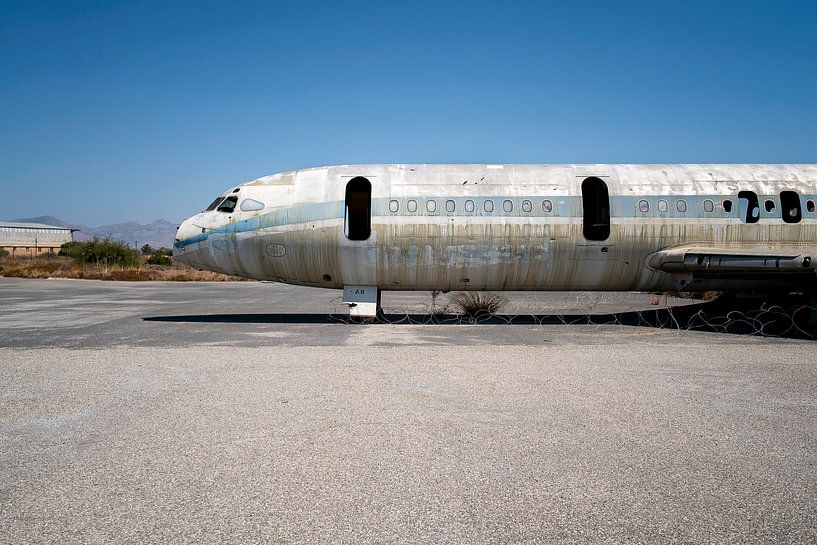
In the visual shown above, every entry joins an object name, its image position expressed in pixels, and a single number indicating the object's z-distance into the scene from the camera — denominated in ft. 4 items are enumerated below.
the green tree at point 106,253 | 156.46
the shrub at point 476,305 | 52.85
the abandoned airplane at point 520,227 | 42.68
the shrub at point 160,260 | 188.34
